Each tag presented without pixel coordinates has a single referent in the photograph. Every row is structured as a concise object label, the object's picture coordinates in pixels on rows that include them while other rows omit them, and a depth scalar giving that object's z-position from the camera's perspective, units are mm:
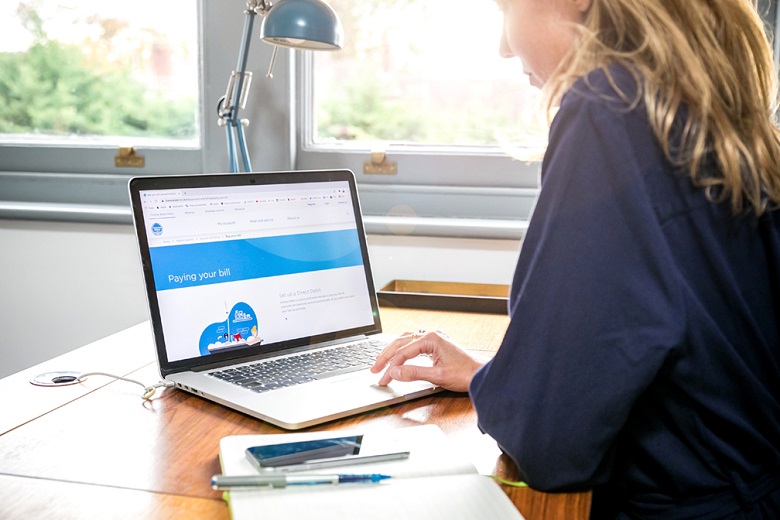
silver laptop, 955
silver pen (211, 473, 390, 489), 663
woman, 657
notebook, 636
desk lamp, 1452
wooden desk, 677
